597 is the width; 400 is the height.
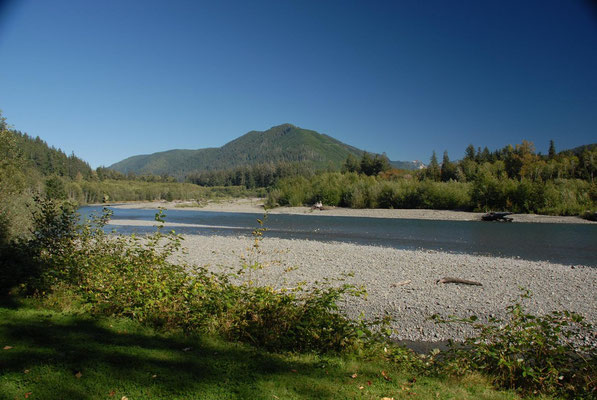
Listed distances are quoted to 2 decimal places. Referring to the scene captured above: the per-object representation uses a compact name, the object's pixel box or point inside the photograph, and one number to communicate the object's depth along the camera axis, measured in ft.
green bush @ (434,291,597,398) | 14.60
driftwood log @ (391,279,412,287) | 41.55
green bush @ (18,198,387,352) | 17.49
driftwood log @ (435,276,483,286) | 42.32
